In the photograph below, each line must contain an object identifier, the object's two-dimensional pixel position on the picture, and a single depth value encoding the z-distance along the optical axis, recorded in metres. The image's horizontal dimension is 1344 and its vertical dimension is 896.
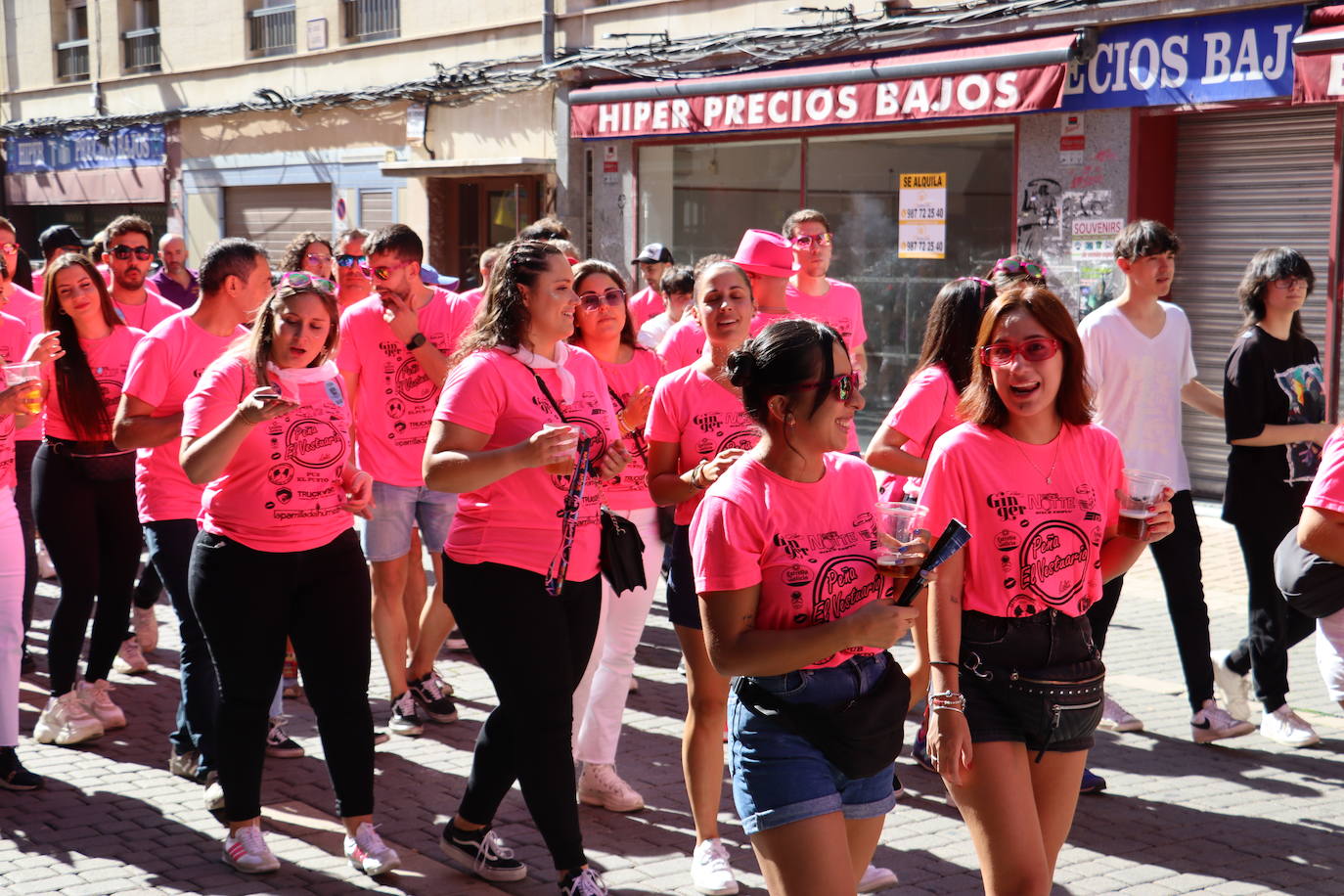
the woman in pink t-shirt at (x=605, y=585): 5.53
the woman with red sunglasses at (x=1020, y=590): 3.48
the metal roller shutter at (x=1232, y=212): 11.06
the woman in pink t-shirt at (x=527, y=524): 4.44
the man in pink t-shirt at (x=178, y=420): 5.42
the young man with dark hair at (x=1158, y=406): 6.34
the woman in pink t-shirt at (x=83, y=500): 6.43
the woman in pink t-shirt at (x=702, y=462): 4.77
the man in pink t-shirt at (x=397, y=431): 6.55
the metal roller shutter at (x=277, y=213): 21.14
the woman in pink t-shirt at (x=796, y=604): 3.29
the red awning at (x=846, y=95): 12.09
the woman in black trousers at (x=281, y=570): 4.81
